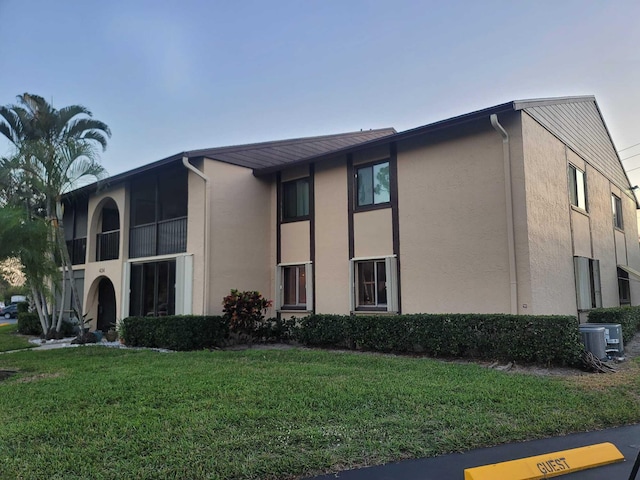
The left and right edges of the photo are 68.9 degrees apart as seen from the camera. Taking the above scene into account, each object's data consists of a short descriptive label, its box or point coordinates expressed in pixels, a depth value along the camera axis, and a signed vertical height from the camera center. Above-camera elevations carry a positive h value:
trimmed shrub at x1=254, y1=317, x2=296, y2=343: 13.31 -1.02
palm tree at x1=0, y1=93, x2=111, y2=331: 13.84 +4.48
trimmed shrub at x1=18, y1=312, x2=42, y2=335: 18.30 -1.02
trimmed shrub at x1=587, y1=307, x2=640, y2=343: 11.80 -0.69
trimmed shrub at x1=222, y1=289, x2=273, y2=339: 12.66 -0.39
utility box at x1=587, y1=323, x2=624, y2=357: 9.70 -1.01
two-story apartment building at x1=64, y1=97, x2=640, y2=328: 10.52 +1.97
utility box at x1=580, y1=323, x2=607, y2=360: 9.14 -0.99
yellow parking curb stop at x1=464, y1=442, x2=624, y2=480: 3.99 -1.56
